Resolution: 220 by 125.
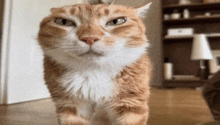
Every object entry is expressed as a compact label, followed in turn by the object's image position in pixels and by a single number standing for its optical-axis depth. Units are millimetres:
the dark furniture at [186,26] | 1240
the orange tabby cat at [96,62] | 276
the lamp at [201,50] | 1107
